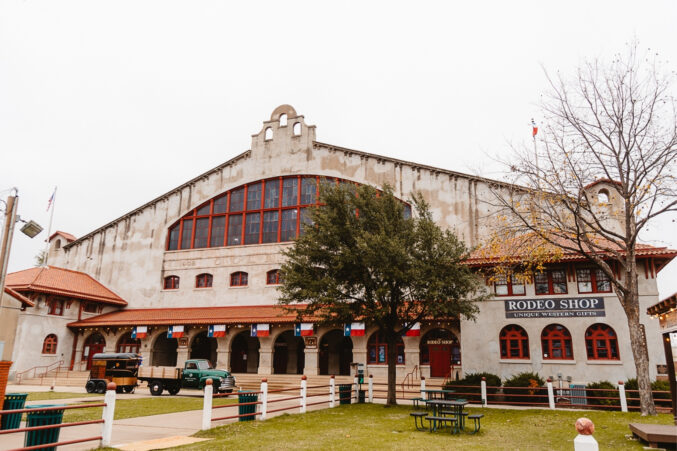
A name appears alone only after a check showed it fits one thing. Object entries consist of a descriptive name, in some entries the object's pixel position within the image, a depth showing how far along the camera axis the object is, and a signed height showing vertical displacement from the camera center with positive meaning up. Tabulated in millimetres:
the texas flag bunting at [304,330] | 30828 +977
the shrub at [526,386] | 21453 -1593
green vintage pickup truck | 26031 -1893
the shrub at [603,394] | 19141 -1741
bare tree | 17000 +6019
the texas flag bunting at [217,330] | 33156 +928
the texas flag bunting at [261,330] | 32188 +955
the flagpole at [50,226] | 36562 +9110
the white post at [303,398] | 17266 -1837
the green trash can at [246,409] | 14883 -1950
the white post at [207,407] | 12906 -1679
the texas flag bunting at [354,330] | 30156 +1014
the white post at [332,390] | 19356 -1717
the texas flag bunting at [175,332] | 34125 +761
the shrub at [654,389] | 18766 -1427
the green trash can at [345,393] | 20506 -1927
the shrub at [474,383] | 22234 -1583
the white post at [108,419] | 10117 -1575
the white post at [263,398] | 14943 -1607
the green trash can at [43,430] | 9180 -1681
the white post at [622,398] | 18094 -1699
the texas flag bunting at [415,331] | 28797 +969
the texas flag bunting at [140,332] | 35062 +734
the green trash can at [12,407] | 11281 -1612
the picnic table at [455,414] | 13953 -1910
